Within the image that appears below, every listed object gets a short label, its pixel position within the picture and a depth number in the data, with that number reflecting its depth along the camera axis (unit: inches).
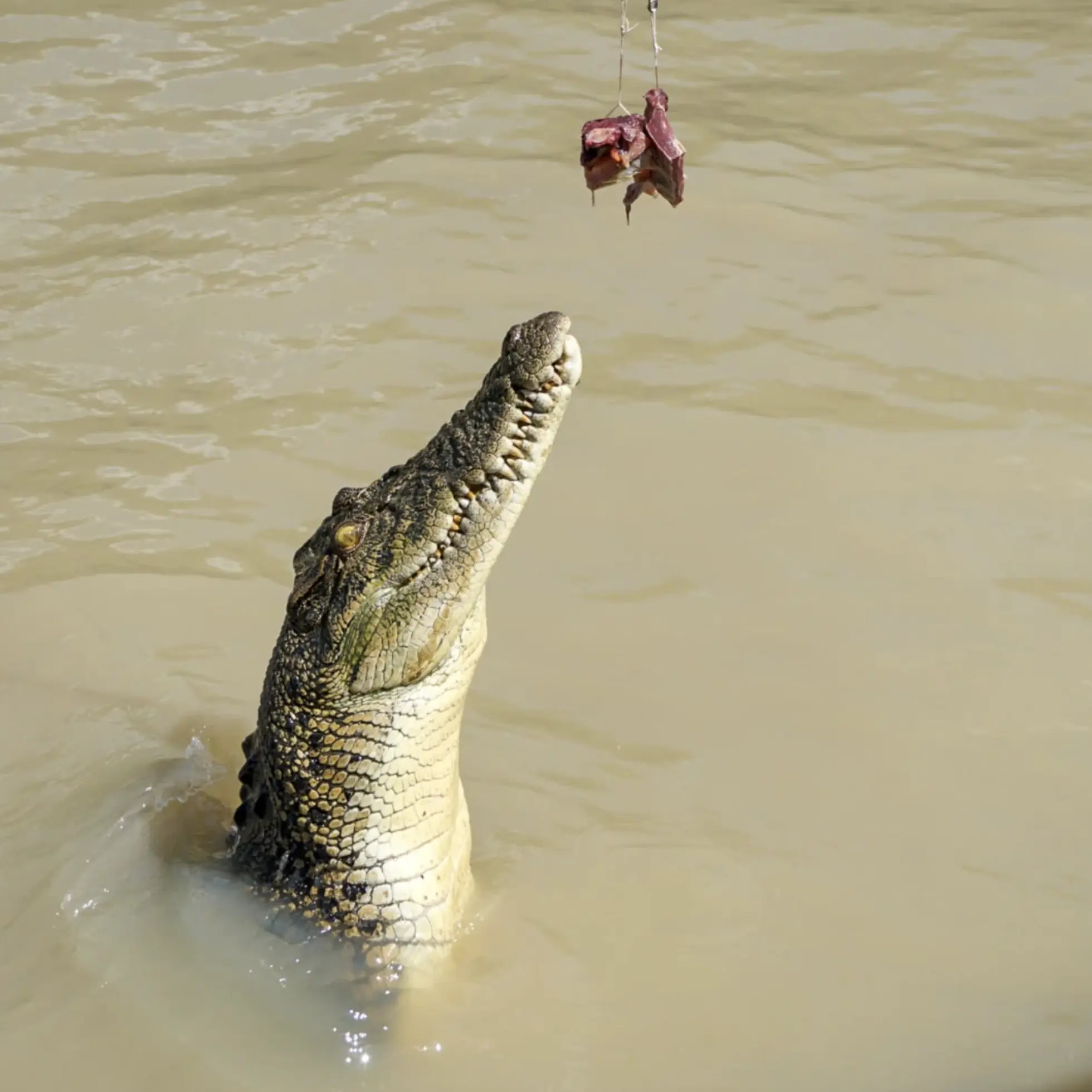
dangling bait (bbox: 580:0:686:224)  231.5
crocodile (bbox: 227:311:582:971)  259.4
